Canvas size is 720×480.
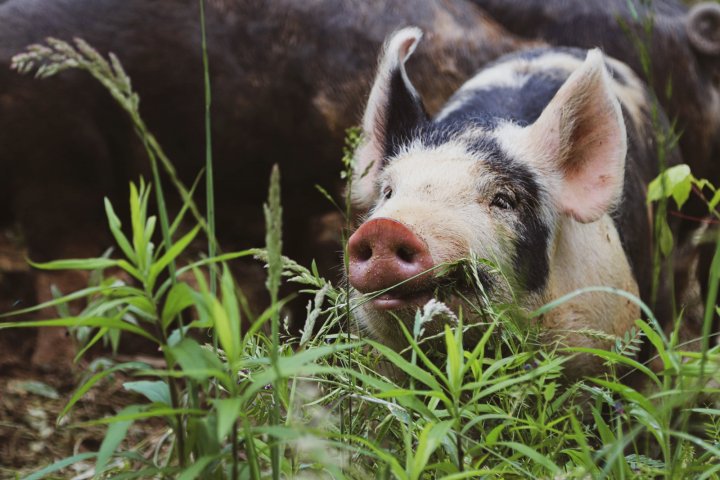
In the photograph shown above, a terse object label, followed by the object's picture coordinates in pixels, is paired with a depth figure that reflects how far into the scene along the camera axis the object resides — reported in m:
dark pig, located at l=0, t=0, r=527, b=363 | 3.74
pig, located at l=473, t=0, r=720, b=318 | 4.07
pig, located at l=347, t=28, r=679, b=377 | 1.95
